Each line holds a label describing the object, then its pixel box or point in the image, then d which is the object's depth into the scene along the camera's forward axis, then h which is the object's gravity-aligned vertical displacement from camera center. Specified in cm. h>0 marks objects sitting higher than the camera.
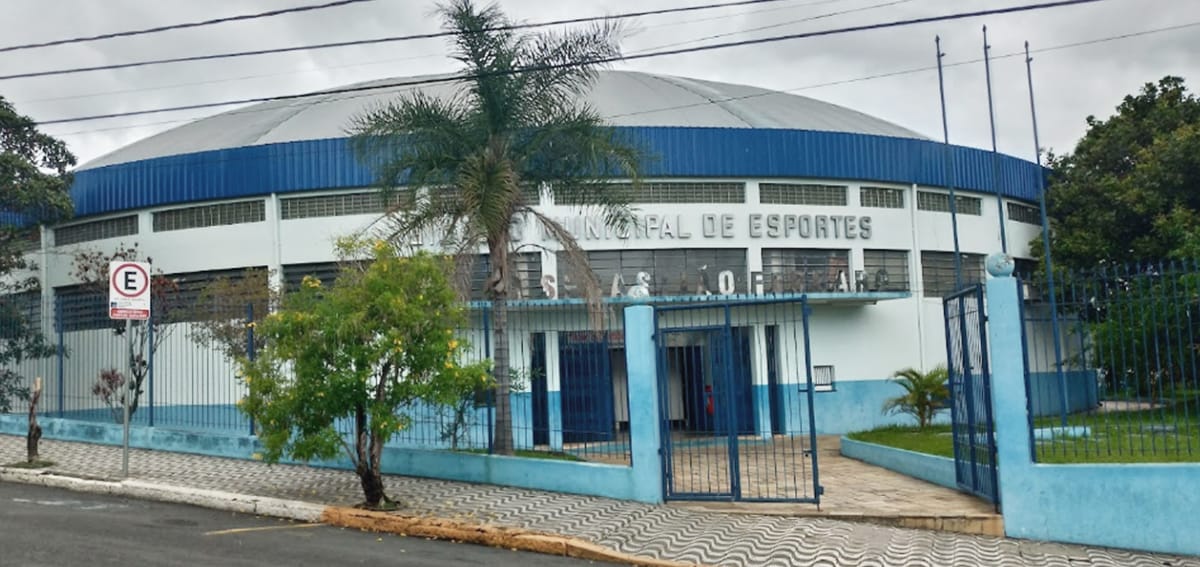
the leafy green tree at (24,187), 2216 +473
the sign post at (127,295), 1198 +129
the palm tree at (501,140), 1373 +336
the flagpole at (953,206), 2477 +392
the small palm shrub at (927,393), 1834 -34
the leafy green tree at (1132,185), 2408 +429
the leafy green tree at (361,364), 1044 +36
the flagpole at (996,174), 2517 +476
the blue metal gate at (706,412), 1098 -31
